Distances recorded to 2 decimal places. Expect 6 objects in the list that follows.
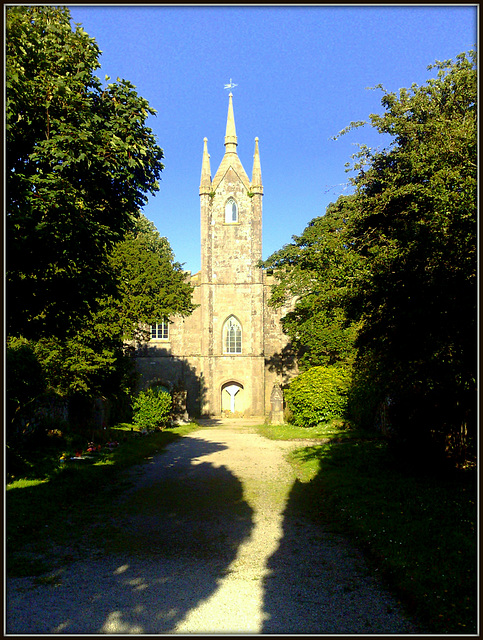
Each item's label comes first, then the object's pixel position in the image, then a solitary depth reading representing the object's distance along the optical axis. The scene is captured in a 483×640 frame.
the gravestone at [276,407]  26.94
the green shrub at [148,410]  22.59
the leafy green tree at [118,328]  15.55
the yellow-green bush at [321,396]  23.11
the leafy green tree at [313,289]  24.52
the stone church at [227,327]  34.50
